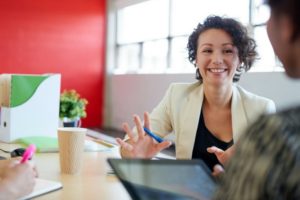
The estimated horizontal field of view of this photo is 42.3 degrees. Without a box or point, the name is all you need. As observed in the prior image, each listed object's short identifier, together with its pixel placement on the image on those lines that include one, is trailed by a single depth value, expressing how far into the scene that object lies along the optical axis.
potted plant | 2.14
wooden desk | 1.00
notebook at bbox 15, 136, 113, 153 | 1.61
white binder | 1.82
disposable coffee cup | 1.21
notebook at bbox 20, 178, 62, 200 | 0.96
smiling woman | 1.60
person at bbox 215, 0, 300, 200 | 0.39
